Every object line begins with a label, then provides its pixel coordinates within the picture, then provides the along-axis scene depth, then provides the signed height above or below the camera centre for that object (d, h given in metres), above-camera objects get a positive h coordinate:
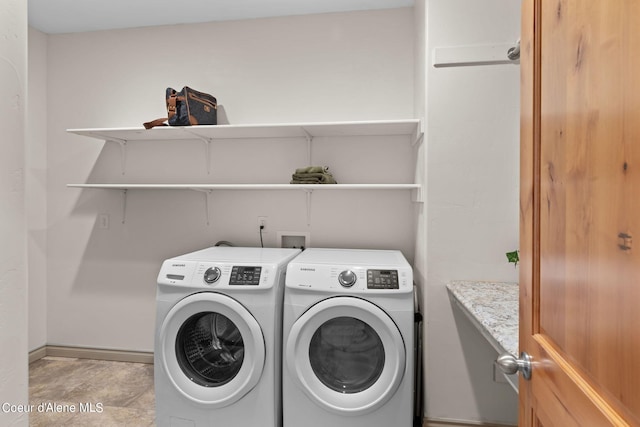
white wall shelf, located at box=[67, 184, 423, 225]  2.17 +0.16
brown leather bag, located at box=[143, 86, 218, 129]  2.33 +0.67
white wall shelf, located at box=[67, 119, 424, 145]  2.23 +0.54
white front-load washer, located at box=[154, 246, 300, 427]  1.78 -0.68
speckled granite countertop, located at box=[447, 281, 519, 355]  1.14 -0.38
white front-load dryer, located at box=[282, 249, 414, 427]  1.71 -0.65
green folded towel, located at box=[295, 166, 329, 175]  2.31 +0.27
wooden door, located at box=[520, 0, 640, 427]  0.44 +0.00
